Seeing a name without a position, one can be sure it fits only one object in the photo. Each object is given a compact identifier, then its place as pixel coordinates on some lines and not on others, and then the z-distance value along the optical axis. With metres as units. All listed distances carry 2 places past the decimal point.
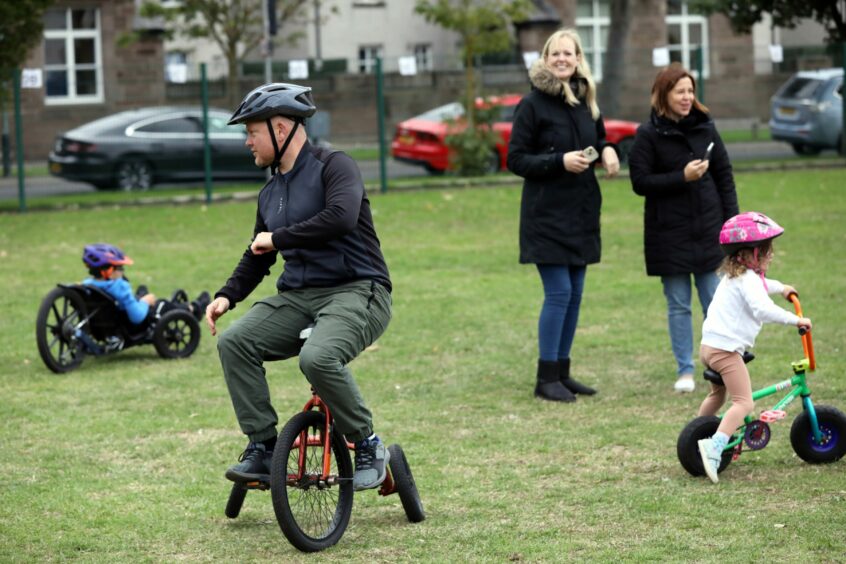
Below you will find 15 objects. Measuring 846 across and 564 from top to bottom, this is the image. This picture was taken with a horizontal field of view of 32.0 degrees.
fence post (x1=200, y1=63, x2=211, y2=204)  22.27
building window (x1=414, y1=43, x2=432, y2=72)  26.33
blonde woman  8.64
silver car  25.91
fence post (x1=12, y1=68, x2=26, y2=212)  21.24
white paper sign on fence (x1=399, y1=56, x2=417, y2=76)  24.44
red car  24.28
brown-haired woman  8.66
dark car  22.69
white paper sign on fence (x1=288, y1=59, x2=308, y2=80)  22.94
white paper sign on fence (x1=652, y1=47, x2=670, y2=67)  23.67
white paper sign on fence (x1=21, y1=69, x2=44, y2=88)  21.22
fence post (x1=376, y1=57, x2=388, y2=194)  23.08
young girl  6.62
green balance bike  6.74
